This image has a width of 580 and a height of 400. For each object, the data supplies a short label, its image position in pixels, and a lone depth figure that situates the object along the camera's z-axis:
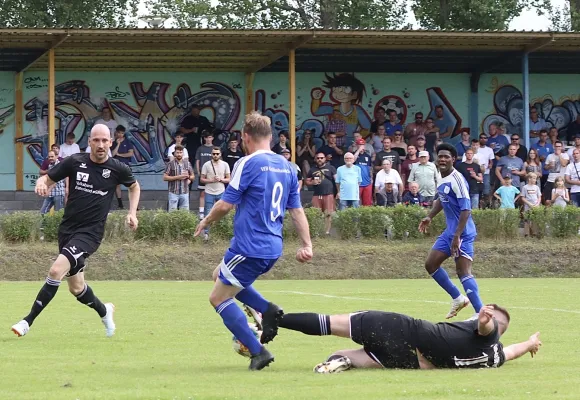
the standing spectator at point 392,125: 34.00
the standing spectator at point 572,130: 36.03
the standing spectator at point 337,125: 34.62
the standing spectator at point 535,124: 35.72
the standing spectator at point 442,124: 35.75
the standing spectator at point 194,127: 34.25
